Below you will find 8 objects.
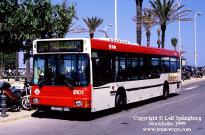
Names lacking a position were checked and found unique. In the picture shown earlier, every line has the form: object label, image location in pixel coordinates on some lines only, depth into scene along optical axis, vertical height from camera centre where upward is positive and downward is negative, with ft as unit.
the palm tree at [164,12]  146.20 +19.08
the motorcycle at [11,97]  49.70 -3.59
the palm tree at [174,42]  312.87 +18.52
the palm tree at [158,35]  237.31 +17.02
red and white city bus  44.27 -0.77
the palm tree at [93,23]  197.26 +20.67
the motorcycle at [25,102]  52.95 -4.41
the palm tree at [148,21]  150.92 +16.83
